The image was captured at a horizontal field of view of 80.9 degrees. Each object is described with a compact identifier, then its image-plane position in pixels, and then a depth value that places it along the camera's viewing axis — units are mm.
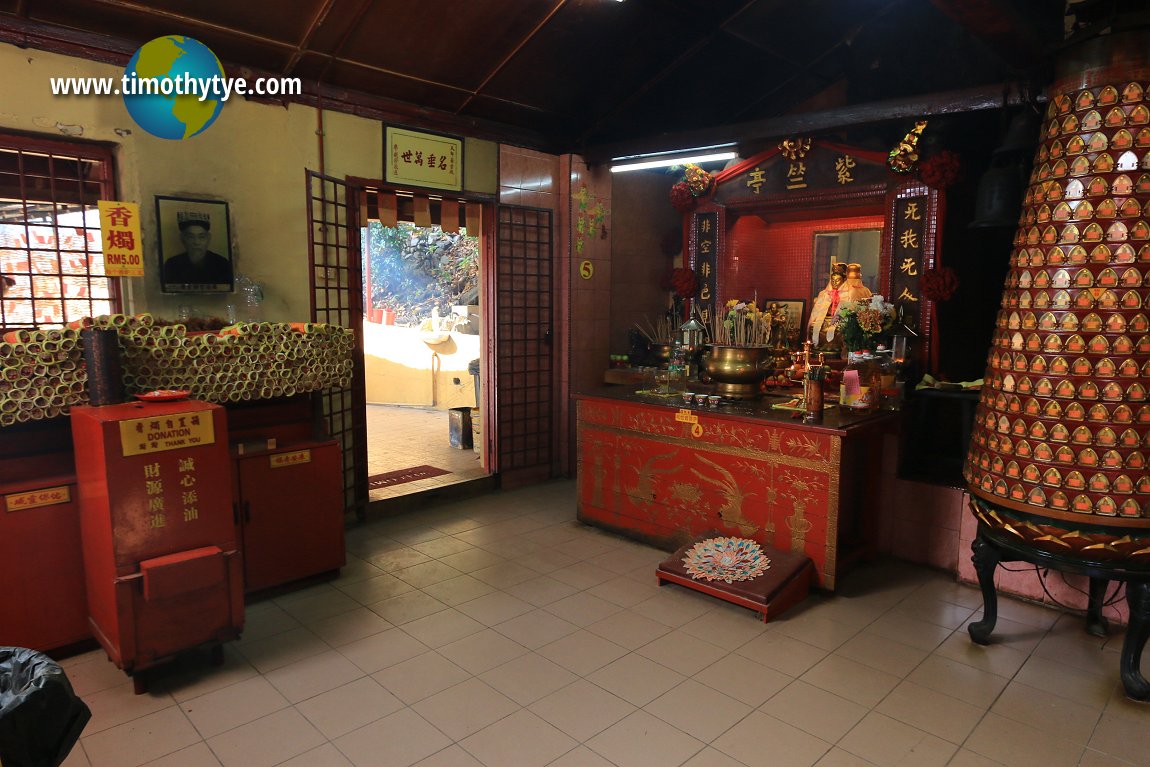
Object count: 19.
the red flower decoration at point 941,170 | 4605
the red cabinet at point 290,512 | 3705
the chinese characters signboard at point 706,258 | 6227
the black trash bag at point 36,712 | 1429
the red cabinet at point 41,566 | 2986
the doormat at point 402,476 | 5902
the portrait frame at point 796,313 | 6211
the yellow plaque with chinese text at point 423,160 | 5113
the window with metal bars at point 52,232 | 3605
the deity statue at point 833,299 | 5316
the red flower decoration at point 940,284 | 4684
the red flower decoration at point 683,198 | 6258
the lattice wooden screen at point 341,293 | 4746
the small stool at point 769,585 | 3543
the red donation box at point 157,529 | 2809
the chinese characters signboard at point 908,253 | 4871
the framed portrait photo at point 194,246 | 4012
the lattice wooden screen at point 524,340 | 5949
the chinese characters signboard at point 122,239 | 3791
